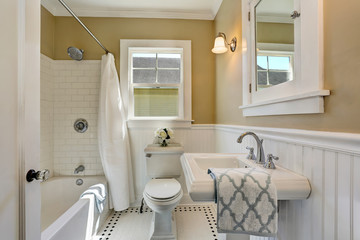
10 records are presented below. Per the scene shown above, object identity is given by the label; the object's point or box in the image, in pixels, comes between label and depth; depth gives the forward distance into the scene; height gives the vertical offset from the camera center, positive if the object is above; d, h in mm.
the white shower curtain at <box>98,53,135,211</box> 1981 -234
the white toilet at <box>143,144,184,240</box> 1428 -649
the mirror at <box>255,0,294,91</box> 879 +459
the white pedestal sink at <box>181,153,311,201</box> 730 -293
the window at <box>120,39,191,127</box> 2191 +521
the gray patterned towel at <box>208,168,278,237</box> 708 -377
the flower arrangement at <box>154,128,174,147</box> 1981 -194
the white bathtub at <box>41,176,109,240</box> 1063 -816
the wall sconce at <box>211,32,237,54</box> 1602 +729
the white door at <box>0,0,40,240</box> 580 +8
